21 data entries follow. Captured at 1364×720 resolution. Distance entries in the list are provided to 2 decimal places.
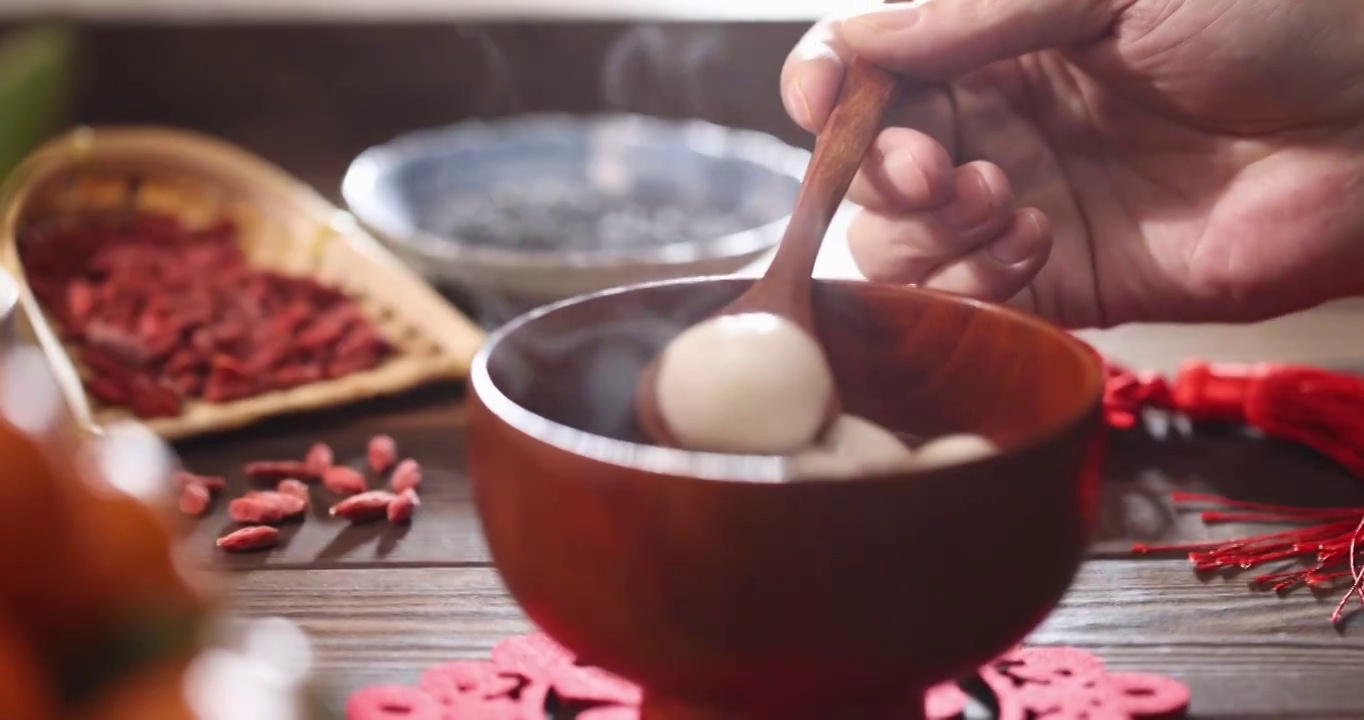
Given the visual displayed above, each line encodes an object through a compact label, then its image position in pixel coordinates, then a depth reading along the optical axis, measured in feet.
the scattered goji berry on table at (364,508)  2.16
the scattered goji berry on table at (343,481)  2.28
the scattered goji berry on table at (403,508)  2.16
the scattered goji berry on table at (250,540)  2.05
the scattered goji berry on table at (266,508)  2.14
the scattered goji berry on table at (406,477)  2.30
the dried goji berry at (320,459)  2.35
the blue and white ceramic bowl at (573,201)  3.16
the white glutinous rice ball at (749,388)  1.59
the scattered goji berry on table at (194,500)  2.17
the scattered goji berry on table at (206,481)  2.26
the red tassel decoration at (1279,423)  1.99
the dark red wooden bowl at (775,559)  1.16
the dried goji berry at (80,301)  3.05
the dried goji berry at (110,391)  2.58
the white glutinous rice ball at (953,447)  1.47
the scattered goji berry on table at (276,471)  2.32
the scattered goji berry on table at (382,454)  2.41
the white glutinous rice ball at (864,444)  1.60
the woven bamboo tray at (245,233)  2.59
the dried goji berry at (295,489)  2.22
